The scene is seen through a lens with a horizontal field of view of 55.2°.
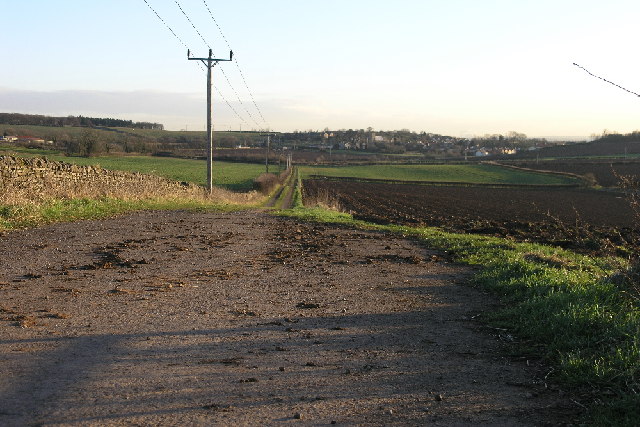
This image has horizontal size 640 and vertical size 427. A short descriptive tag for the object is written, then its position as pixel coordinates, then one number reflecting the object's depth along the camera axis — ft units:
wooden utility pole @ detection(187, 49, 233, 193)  108.20
